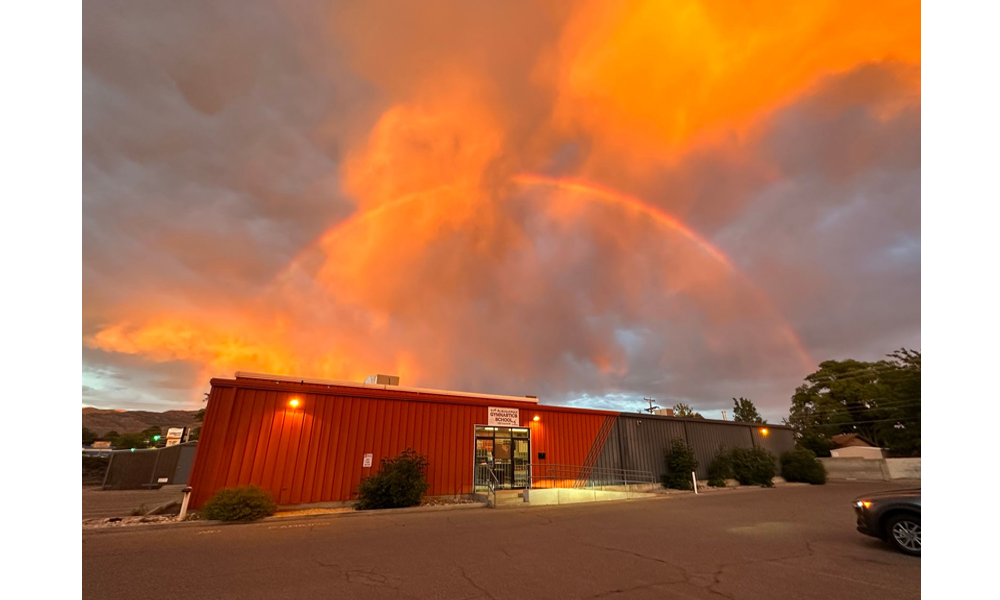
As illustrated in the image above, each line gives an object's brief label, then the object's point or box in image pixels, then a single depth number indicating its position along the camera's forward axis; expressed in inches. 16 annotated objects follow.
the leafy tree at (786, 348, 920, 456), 1689.2
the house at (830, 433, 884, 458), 1524.4
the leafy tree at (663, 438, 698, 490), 932.0
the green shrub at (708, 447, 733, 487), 1008.9
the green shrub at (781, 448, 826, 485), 1137.4
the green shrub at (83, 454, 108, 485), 1076.5
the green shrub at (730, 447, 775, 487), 1044.5
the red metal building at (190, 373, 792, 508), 570.6
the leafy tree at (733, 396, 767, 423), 2427.8
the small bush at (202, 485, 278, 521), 472.7
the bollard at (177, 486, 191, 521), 484.0
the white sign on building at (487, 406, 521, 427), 781.9
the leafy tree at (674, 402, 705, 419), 2324.1
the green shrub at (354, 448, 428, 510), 589.3
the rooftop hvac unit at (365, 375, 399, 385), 828.6
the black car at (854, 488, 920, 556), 293.0
